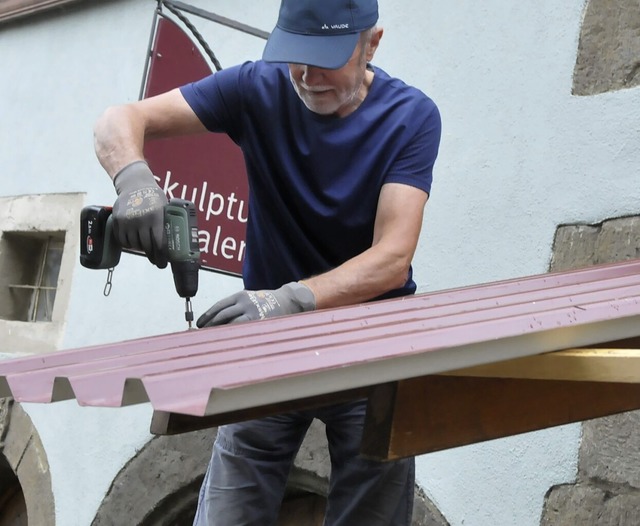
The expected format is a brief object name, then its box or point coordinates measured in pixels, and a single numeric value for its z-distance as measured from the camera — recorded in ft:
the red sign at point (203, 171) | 28.09
